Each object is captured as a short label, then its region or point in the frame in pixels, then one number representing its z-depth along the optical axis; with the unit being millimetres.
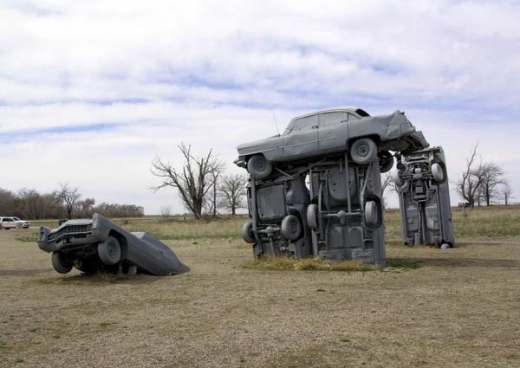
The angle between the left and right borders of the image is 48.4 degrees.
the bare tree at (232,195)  95875
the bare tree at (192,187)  76938
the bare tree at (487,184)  83788
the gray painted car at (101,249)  11266
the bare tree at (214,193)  79562
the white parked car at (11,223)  65875
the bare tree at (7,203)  109938
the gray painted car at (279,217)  14492
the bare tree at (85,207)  103812
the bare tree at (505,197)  92462
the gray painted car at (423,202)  21359
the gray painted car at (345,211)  13602
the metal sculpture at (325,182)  13469
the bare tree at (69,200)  95812
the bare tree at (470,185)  69912
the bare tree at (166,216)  88125
